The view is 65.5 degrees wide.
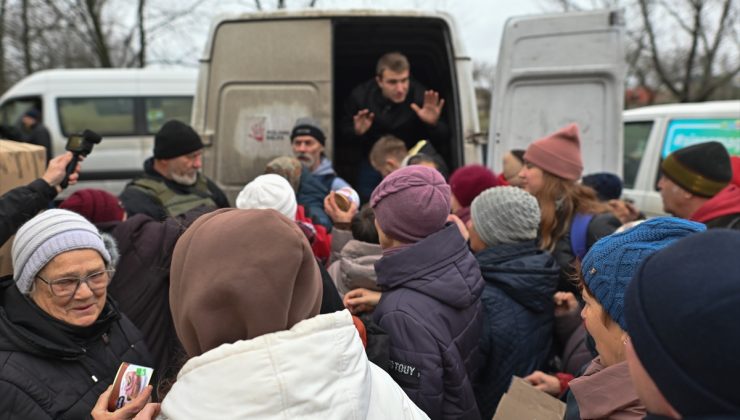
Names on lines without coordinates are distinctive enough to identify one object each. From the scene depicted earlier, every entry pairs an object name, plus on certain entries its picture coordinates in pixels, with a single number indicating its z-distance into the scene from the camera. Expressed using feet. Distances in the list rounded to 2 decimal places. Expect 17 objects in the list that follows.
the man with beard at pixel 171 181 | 10.96
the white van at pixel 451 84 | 13.56
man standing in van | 15.64
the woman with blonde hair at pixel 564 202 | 9.87
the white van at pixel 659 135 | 18.58
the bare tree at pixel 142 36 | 55.98
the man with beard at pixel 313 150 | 12.95
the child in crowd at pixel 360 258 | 7.93
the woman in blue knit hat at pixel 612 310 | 4.68
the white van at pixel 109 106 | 34.09
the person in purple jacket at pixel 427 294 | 6.56
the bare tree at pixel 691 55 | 56.65
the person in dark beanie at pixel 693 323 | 2.73
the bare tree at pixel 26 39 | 55.01
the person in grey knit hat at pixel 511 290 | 7.89
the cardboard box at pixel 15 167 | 8.05
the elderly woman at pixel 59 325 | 5.52
